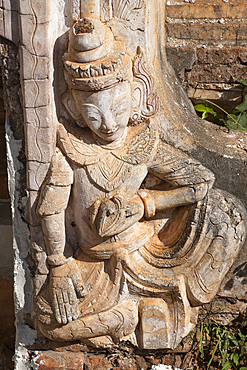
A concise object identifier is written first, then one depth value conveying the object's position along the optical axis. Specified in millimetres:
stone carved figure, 2322
